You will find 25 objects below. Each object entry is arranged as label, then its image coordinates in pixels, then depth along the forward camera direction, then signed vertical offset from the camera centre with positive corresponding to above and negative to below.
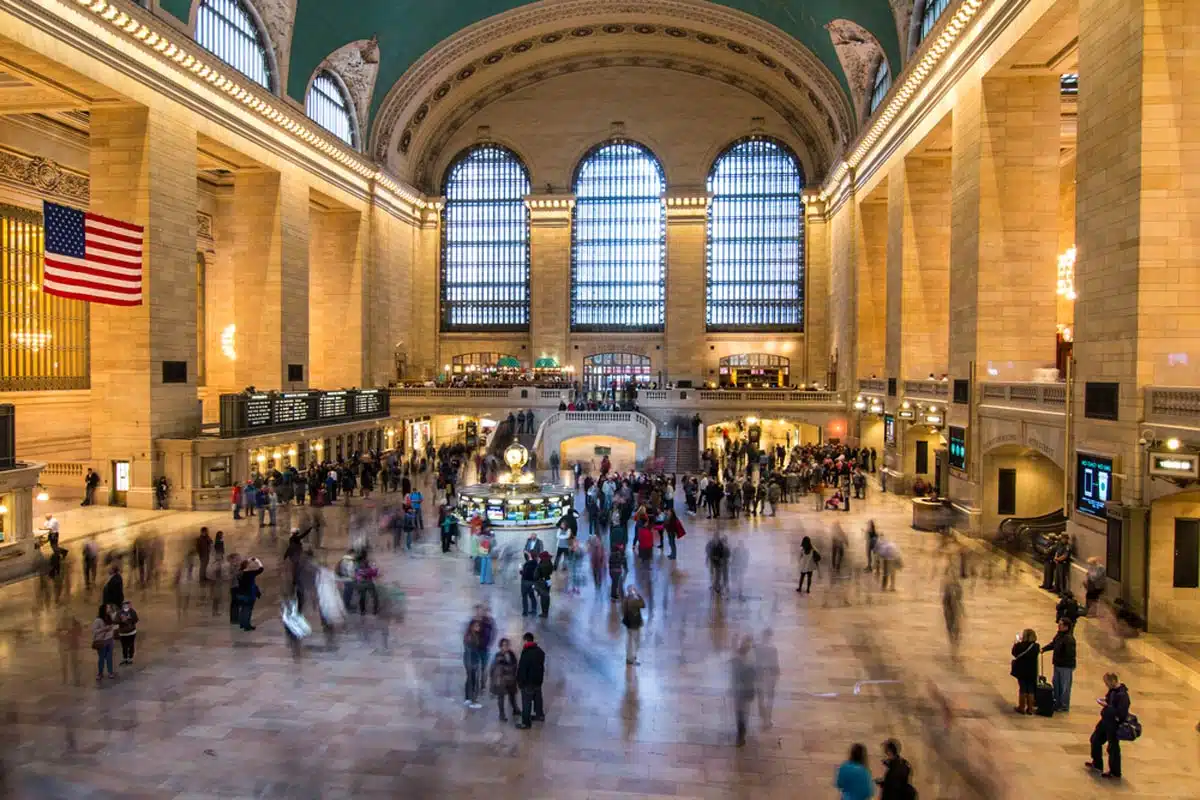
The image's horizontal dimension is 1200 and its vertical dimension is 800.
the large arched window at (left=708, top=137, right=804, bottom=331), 42.38 +7.66
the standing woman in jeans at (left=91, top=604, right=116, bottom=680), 9.13 -2.90
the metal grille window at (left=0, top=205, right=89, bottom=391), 24.27 +1.83
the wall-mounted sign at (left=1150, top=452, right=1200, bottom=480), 10.42 -1.01
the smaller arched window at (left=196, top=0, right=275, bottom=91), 23.66 +10.58
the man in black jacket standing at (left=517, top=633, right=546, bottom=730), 8.05 -2.92
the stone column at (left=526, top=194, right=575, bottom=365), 42.88 +5.56
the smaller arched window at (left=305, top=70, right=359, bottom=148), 31.36 +11.03
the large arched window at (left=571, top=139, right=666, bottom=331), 43.19 +7.56
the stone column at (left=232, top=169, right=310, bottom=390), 28.27 +3.74
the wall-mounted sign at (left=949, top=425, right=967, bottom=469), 19.33 -1.48
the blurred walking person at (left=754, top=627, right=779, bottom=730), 8.52 -3.27
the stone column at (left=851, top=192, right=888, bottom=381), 32.47 +3.91
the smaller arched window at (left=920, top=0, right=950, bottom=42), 22.72 +10.76
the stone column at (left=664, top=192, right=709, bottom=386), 42.12 +4.96
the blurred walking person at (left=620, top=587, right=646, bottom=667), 9.70 -2.83
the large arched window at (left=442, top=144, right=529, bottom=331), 43.59 +7.58
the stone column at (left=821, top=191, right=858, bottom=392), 33.41 +4.05
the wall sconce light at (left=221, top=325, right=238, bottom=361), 34.91 +1.69
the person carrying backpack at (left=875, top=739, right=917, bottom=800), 5.74 -2.80
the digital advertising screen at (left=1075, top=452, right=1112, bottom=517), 12.62 -1.53
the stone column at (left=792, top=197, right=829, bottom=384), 41.19 +5.05
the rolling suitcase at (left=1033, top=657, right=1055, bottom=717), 8.57 -3.30
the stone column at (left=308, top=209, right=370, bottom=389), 35.50 +3.68
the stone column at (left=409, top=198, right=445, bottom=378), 43.12 +4.86
